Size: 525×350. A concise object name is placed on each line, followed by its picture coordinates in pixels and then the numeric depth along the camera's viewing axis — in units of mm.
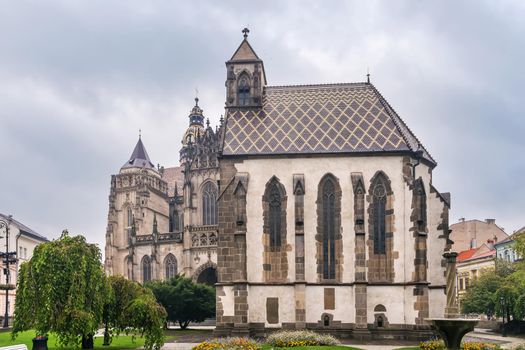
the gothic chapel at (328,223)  32312
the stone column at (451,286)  19188
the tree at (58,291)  22375
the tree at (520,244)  35281
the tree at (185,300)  44562
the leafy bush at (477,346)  24047
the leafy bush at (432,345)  25789
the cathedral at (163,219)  63688
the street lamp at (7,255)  32562
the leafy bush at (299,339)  27109
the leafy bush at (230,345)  24219
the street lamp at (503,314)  40875
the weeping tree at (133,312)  25156
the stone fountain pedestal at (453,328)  17500
